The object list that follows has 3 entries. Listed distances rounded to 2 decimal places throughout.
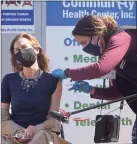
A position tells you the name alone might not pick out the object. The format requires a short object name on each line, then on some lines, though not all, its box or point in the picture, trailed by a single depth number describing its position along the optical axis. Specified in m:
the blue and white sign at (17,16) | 7.07
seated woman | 4.47
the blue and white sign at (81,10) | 7.05
